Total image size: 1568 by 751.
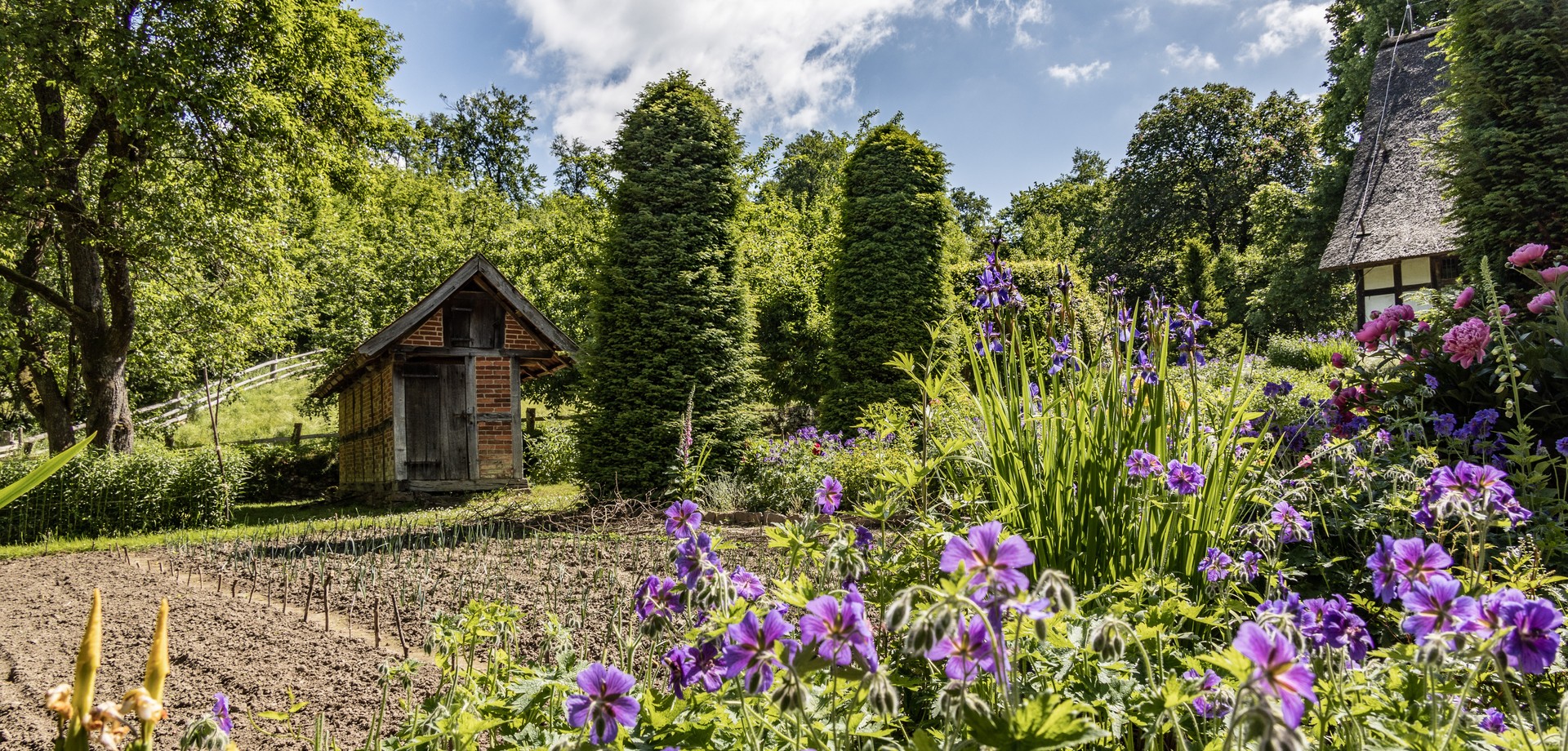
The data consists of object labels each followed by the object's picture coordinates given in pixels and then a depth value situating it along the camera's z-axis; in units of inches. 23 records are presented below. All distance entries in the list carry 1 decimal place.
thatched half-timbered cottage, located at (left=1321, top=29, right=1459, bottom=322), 583.8
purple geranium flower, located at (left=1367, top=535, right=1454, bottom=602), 53.7
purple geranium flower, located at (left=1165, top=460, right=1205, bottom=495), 90.0
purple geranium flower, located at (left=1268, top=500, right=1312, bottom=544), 94.2
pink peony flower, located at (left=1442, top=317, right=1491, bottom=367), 145.6
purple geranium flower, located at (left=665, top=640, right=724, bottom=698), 59.0
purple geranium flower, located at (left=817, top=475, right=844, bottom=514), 88.2
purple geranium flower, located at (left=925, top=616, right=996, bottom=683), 44.7
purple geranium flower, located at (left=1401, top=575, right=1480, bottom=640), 45.8
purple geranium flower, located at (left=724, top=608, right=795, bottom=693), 45.8
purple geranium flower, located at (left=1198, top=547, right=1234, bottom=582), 86.4
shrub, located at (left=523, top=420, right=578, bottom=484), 596.1
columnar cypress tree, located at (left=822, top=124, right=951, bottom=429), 519.8
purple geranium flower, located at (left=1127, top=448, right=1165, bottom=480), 90.3
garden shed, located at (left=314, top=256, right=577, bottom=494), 510.6
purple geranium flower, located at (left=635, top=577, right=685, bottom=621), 69.0
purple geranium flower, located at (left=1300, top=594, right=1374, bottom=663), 55.6
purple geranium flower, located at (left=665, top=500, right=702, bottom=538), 73.4
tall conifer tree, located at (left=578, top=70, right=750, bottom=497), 415.5
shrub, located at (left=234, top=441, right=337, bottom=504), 621.6
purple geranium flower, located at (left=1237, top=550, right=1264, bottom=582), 88.2
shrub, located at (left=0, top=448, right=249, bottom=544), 420.8
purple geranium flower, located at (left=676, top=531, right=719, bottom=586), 62.0
